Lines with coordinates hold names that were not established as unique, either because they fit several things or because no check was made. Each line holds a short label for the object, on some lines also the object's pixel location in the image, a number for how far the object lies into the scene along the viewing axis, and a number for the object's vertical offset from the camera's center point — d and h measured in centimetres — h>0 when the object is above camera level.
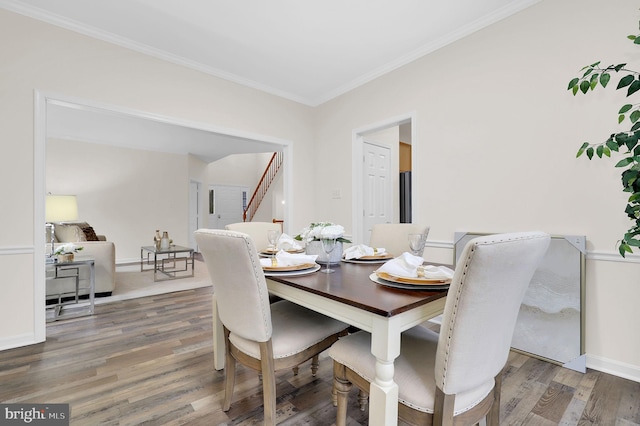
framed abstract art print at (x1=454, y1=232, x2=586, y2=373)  197 -67
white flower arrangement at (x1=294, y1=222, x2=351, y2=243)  147 -9
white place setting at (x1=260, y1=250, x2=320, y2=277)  144 -26
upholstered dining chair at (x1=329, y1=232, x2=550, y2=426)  83 -39
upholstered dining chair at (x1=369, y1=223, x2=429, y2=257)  214 -17
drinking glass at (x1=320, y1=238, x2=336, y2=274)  149 -17
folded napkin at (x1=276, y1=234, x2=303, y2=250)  210 -22
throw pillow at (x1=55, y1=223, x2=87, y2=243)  398 -29
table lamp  302 +4
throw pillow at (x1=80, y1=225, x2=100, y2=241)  430 -31
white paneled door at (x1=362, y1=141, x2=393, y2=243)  383 +37
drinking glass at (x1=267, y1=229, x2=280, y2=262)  172 -13
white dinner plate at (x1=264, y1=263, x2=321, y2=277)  141 -29
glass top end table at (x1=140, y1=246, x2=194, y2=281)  461 -99
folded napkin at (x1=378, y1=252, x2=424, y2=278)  127 -24
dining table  95 -35
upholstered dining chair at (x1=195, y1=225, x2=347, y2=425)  119 -52
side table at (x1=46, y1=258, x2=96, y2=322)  293 -84
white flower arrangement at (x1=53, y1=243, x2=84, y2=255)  299 -37
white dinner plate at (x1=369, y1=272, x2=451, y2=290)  116 -29
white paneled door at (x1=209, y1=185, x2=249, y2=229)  916 +30
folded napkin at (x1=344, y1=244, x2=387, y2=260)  185 -25
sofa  340 -60
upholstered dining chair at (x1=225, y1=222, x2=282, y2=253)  229 -13
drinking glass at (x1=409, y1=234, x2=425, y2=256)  149 -14
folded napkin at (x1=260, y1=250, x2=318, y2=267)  152 -25
